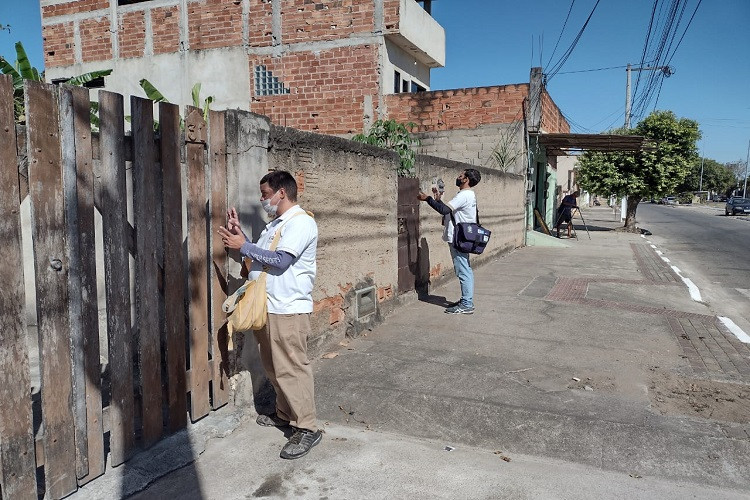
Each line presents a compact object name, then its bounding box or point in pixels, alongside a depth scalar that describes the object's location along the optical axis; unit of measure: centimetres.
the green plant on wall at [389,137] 1049
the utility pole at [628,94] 2558
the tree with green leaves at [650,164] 2003
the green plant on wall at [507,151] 1463
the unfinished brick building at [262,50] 1499
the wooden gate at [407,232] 691
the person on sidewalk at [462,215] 645
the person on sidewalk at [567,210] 1797
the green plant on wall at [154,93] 743
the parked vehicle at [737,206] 3841
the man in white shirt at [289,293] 319
